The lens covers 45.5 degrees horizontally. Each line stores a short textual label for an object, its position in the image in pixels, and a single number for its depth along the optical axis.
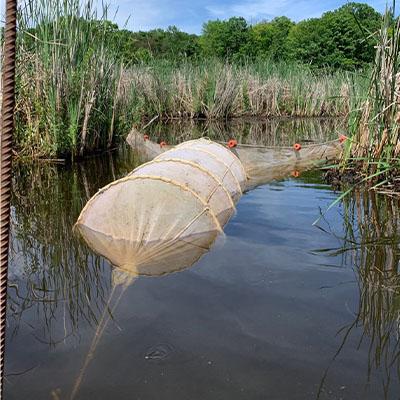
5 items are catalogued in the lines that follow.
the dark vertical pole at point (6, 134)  0.87
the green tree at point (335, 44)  37.56
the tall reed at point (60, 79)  6.40
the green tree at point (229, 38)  42.84
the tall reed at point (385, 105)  4.95
